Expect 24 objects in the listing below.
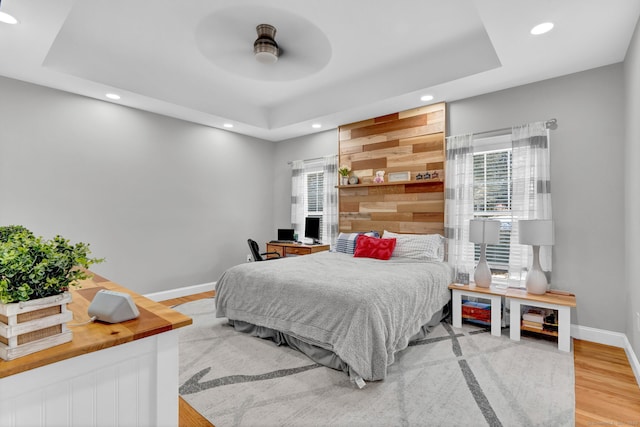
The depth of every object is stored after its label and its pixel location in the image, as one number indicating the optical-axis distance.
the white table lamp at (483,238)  3.33
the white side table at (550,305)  2.85
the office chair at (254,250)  4.21
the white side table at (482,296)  3.20
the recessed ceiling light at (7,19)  2.37
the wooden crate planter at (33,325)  0.91
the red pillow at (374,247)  3.91
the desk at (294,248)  4.88
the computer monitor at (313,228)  5.26
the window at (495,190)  3.64
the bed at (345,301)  2.30
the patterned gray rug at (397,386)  1.94
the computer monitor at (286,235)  5.45
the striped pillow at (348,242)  4.40
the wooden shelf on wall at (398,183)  4.04
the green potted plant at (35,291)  0.90
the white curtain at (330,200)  5.17
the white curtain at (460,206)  3.83
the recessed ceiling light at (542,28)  2.46
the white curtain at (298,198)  5.68
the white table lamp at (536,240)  3.04
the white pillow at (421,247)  3.80
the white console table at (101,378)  0.92
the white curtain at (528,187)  3.30
